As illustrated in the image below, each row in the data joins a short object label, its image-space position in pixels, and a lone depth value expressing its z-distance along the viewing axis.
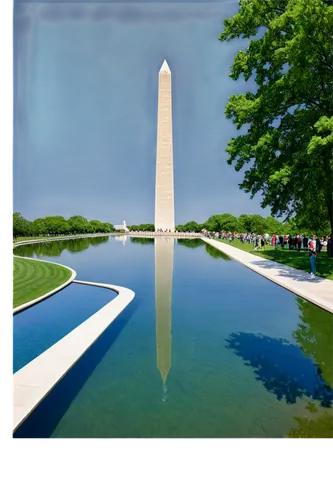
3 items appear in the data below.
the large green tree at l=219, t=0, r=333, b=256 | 11.64
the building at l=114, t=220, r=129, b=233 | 121.33
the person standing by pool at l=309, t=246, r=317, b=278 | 12.24
